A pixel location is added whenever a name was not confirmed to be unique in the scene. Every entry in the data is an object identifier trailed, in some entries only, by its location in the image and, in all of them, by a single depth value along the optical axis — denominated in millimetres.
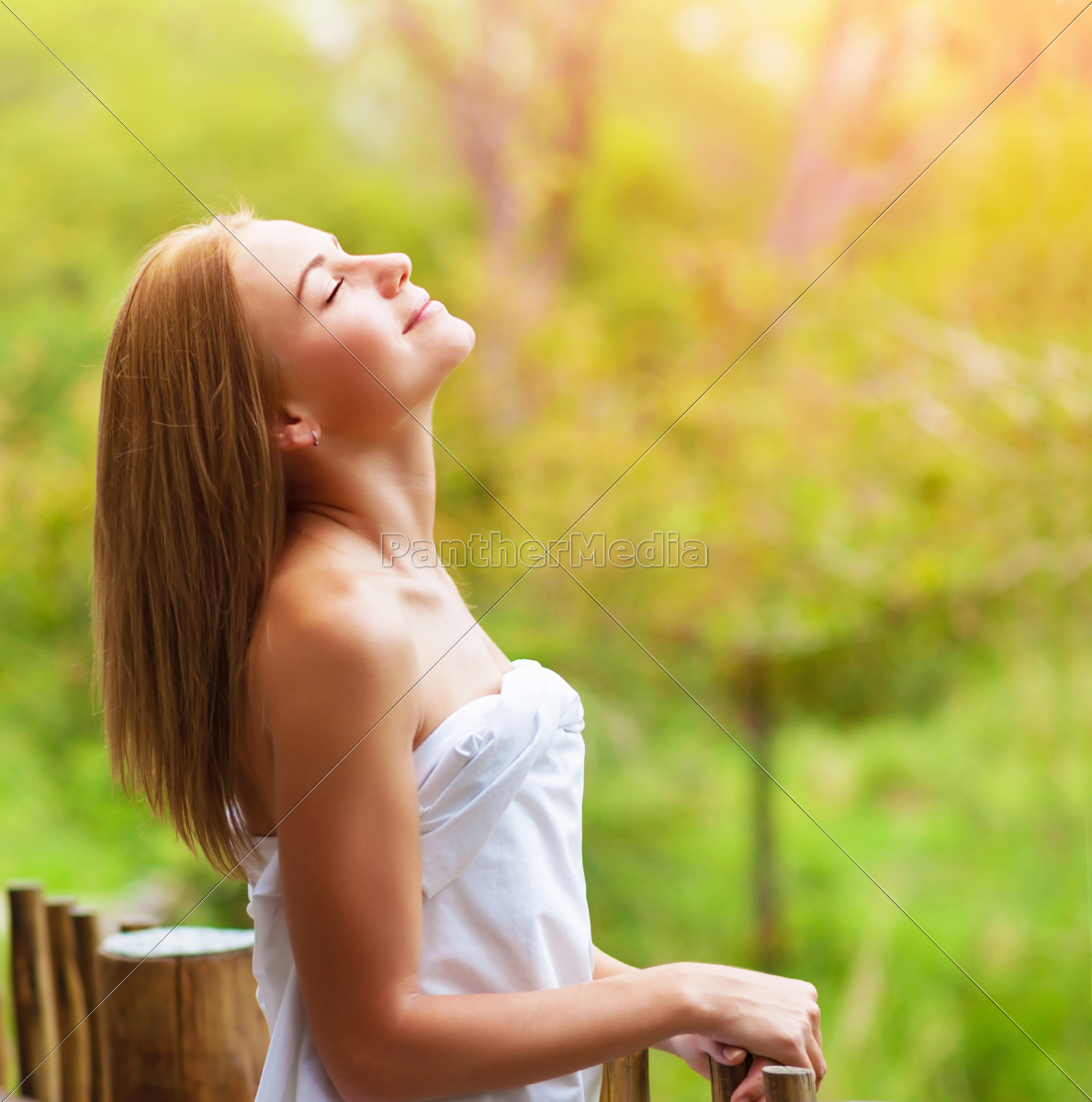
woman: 2092
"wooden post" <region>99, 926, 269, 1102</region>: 2510
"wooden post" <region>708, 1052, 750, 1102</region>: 2150
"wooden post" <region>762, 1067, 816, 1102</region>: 2068
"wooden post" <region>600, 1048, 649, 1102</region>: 2234
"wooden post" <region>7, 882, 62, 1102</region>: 2806
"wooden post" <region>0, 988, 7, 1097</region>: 2946
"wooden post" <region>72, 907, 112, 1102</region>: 2744
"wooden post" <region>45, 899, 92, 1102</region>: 2800
